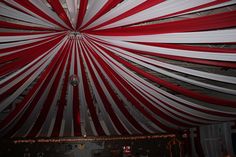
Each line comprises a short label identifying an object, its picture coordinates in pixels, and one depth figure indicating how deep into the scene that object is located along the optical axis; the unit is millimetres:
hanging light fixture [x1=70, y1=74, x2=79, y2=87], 4750
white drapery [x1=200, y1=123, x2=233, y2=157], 7793
